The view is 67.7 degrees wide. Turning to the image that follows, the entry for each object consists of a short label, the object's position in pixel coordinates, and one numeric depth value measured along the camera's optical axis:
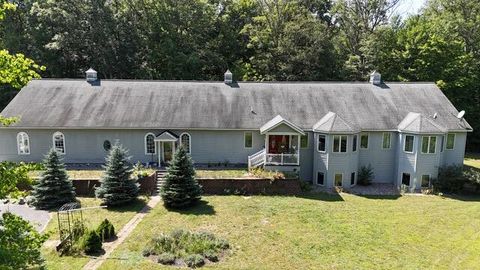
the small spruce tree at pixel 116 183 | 19.47
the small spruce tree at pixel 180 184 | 19.38
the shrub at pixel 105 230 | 15.18
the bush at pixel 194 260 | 13.36
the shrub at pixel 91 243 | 14.08
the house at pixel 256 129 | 23.94
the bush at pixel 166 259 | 13.47
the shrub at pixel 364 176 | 24.98
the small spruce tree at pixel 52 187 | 19.31
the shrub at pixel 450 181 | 23.53
